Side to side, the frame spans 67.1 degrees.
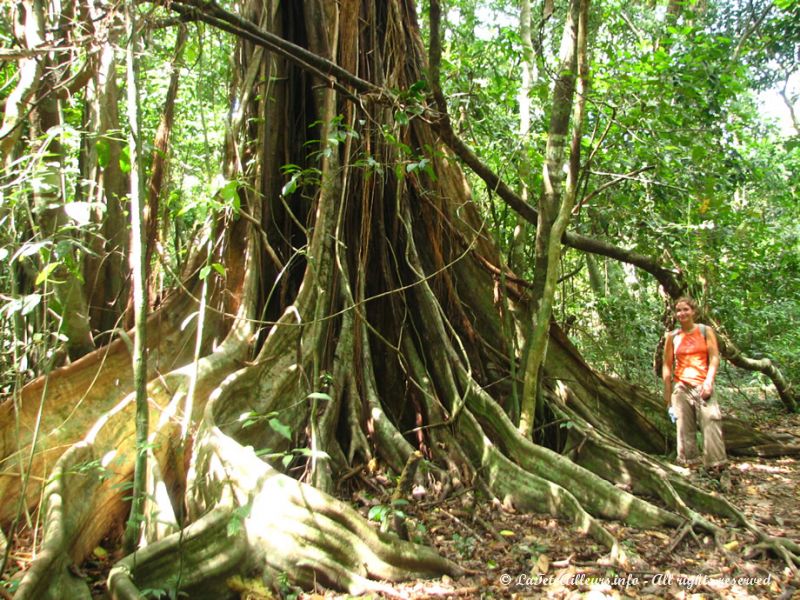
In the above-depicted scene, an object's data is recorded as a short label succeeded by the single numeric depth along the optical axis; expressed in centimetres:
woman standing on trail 438
